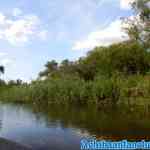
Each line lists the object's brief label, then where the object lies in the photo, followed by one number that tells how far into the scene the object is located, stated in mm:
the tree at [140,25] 18069
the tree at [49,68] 43827
